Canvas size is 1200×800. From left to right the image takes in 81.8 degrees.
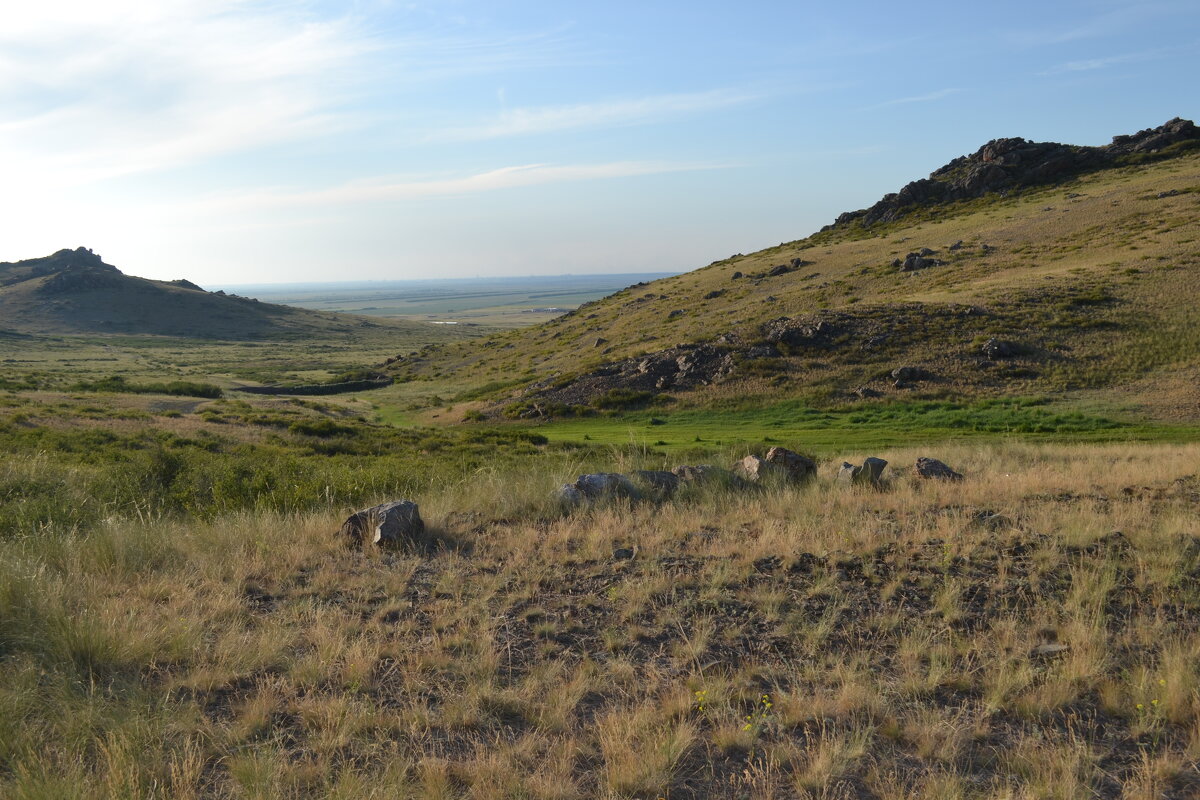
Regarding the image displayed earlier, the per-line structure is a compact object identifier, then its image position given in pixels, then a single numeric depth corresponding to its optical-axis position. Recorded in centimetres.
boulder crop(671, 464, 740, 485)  1209
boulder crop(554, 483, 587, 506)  1074
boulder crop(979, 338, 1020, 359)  3562
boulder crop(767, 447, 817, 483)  1323
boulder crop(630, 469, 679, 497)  1160
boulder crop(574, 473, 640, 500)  1103
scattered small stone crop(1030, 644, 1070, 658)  581
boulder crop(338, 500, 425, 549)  903
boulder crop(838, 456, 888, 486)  1202
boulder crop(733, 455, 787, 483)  1242
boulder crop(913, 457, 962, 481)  1233
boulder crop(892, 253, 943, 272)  5994
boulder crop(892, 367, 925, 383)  3494
